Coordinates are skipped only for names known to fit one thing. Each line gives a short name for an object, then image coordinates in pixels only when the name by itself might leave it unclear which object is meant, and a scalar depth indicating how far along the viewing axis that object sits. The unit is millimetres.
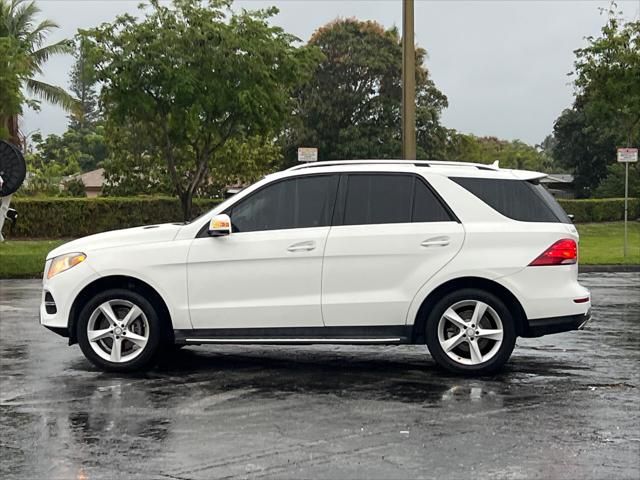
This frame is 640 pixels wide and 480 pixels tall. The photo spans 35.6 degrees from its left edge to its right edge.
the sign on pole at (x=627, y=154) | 22062
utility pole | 16297
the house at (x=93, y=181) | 66338
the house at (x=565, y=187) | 62362
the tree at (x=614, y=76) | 29906
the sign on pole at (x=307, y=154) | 19844
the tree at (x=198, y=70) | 25703
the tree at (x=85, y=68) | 26062
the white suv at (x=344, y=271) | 8320
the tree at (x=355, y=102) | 55031
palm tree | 41906
